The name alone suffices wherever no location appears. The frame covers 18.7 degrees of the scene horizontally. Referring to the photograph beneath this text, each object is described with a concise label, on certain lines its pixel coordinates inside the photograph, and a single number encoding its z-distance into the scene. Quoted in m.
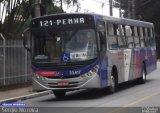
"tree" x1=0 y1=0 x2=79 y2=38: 27.39
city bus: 17.06
